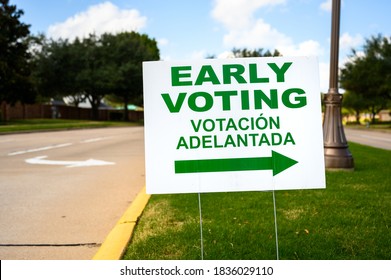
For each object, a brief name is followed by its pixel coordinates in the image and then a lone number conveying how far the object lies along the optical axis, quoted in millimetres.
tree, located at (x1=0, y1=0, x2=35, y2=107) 34844
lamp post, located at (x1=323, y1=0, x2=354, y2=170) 7805
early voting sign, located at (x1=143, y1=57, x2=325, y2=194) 3125
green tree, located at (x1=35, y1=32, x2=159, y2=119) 51281
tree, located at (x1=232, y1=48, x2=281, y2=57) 52762
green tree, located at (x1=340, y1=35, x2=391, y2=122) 37844
